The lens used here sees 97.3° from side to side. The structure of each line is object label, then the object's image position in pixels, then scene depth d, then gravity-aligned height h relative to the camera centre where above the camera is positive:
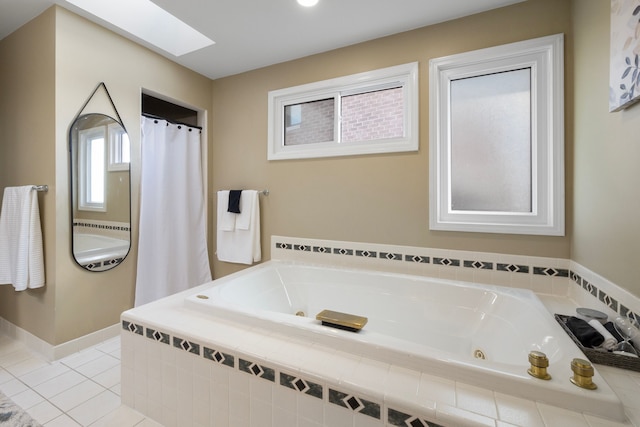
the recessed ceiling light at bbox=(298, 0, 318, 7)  1.81 +1.36
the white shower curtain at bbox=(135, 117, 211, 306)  2.45 -0.01
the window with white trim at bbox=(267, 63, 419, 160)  2.14 +0.83
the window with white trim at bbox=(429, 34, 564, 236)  1.76 +0.50
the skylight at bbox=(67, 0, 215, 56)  1.99 +1.47
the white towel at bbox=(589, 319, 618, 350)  1.06 -0.48
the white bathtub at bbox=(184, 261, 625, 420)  0.88 -0.54
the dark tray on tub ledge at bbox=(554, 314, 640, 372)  0.99 -0.53
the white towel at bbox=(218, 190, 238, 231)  2.77 -0.03
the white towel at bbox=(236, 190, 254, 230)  2.67 +0.05
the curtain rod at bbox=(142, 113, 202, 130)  2.47 +0.86
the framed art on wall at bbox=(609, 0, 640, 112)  1.04 +0.61
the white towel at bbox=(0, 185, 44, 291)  1.89 -0.19
